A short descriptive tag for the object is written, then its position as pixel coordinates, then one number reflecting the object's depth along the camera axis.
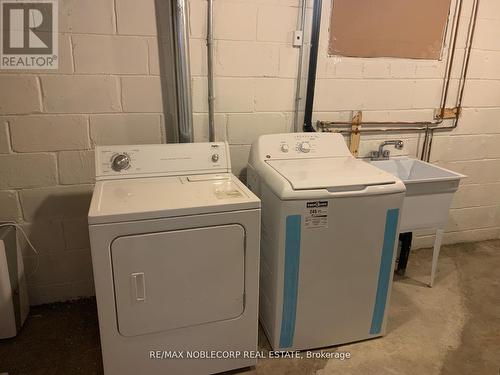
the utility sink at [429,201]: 2.10
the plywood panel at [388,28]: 2.18
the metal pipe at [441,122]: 2.40
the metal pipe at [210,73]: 1.95
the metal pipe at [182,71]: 1.80
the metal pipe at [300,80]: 2.10
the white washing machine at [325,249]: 1.61
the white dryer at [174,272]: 1.38
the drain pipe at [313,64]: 2.08
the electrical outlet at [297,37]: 2.12
